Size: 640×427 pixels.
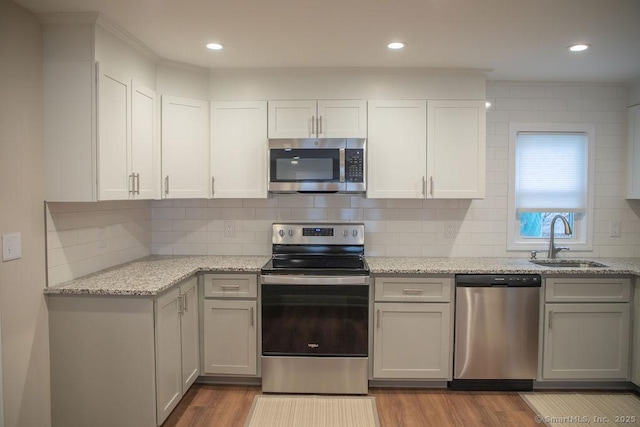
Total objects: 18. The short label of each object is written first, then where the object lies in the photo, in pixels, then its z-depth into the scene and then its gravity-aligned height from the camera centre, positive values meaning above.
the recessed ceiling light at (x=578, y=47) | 2.65 +1.00
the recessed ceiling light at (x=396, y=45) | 2.64 +1.01
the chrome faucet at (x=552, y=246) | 3.36 -0.35
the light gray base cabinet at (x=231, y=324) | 2.99 -0.88
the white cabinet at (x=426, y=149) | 3.21 +0.41
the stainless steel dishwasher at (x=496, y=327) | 2.94 -0.88
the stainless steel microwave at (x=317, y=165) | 3.13 +0.27
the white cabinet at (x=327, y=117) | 3.20 +0.65
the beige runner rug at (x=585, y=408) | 2.64 -1.38
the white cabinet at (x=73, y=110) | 2.29 +0.49
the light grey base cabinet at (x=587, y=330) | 2.97 -0.91
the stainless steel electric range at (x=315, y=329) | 2.89 -0.90
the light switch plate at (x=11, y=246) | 2.02 -0.23
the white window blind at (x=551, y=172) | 3.55 +0.27
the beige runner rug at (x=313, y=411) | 2.59 -1.37
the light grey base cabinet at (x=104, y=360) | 2.27 -0.87
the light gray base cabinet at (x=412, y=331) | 2.97 -0.92
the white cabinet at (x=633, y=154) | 3.38 +0.41
